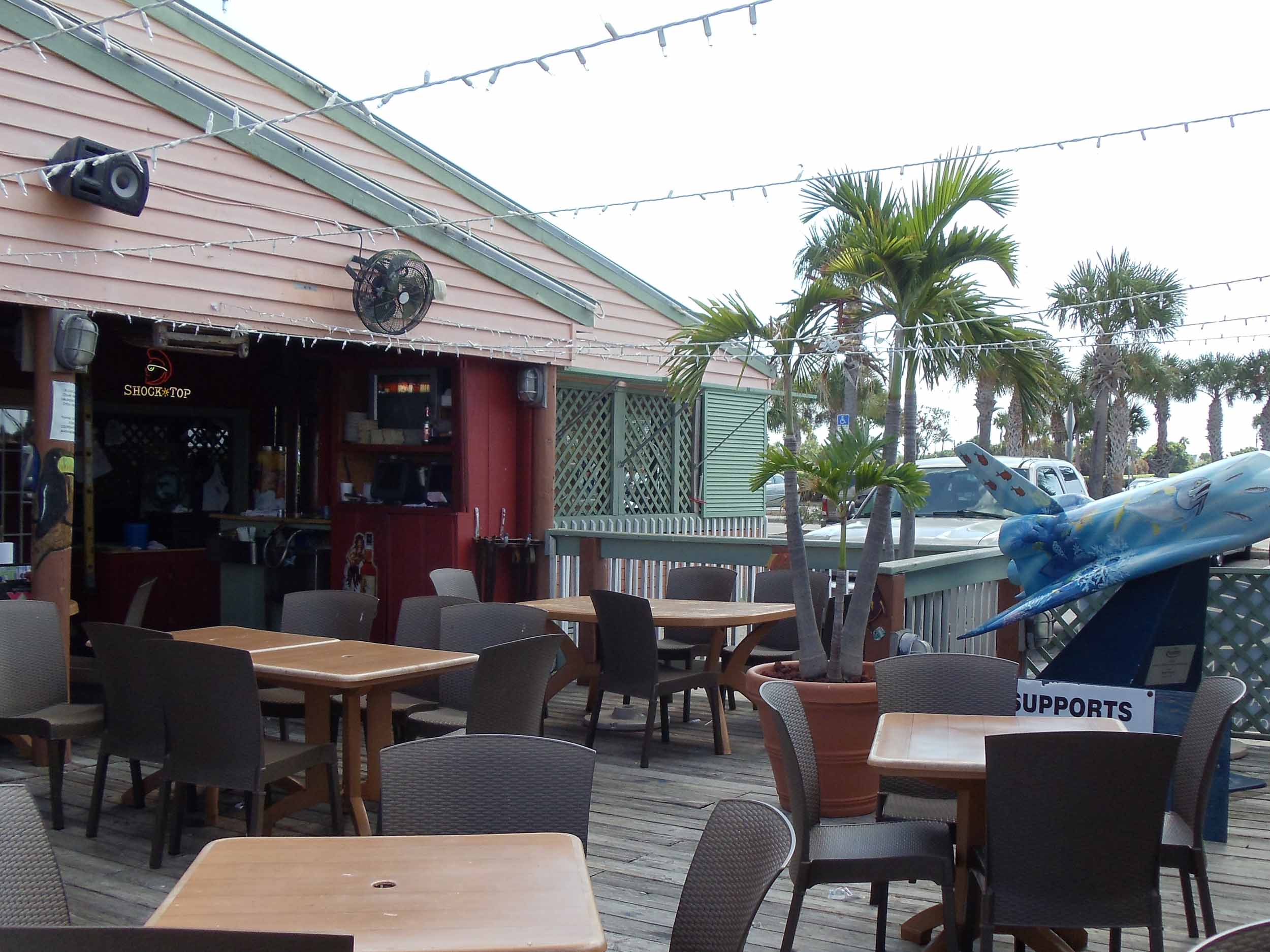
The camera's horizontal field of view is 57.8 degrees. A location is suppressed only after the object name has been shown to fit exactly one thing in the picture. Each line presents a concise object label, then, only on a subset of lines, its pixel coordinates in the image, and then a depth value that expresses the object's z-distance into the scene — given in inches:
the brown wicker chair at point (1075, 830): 112.3
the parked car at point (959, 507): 358.6
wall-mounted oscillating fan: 285.3
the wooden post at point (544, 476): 337.4
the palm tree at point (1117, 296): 863.7
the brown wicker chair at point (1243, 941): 66.8
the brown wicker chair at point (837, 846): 127.6
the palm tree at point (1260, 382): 1599.4
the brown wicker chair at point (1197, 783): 131.9
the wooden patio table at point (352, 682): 173.6
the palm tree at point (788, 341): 203.3
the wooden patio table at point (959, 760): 125.6
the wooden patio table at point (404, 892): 82.0
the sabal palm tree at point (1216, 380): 1659.7
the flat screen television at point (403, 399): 335.9
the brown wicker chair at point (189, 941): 63.2
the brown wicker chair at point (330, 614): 226.2
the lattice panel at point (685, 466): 452.4
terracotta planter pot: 190.1
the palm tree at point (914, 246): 205.2
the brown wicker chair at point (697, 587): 288.5
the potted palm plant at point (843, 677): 190.5
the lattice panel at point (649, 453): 428.1
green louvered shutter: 465.1
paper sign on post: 229.9
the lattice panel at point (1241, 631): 236.8
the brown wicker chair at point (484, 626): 207.3
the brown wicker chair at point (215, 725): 159.6
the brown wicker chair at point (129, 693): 170.2
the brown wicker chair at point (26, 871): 88.7
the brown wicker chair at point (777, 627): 271.6
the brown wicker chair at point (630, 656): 230.1
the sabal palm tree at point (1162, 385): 1133.7
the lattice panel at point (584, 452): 395.9
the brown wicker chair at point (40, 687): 187.6
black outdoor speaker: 224.8
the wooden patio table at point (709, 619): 239.5
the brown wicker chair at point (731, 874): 84.6
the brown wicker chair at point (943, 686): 163.2
